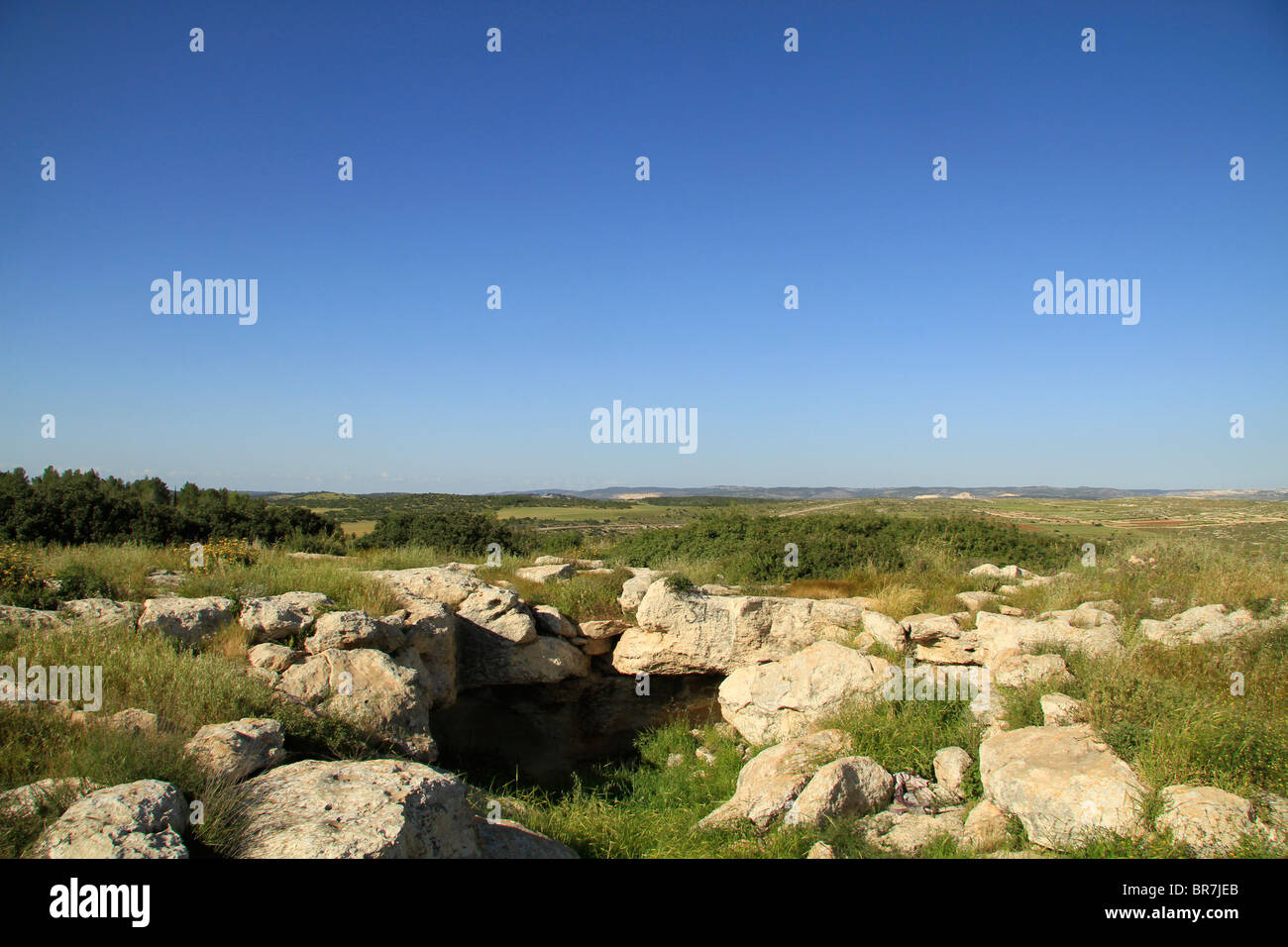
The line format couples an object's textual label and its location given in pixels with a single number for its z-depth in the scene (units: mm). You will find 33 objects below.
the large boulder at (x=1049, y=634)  7410
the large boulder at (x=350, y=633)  7184
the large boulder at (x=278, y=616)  7184
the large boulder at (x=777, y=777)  6375
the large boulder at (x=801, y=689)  8516
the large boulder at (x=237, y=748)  4445
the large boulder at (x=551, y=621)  10172
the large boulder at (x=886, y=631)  9008
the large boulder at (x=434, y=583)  9891
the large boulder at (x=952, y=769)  6398
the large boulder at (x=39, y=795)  3621
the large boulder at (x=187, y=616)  6680
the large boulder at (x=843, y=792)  5895
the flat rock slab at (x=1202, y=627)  7090
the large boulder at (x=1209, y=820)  4117
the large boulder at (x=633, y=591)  10898
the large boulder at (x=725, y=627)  10086
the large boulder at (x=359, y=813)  3541
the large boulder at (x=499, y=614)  9523
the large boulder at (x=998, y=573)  11586
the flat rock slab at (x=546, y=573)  11345
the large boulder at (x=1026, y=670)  6918
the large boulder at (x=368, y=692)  6371
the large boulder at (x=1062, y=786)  4668
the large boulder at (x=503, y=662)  9547
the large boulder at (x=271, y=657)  6645
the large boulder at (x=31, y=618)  6238
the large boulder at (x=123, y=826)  3201
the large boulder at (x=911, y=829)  5512
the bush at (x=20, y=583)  7094
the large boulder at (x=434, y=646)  8422
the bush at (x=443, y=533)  17531
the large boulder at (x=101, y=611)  6652
